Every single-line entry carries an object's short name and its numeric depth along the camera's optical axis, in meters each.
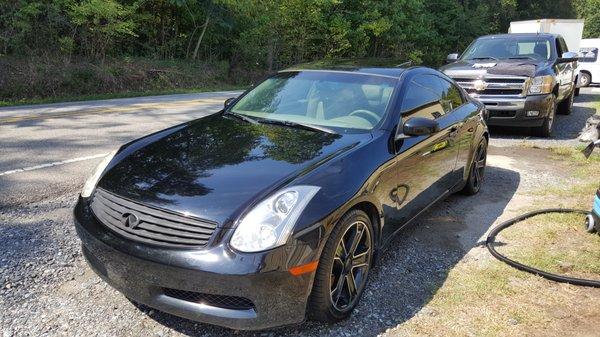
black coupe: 2.58
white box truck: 20.59
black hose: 3.59
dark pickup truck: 8.61
